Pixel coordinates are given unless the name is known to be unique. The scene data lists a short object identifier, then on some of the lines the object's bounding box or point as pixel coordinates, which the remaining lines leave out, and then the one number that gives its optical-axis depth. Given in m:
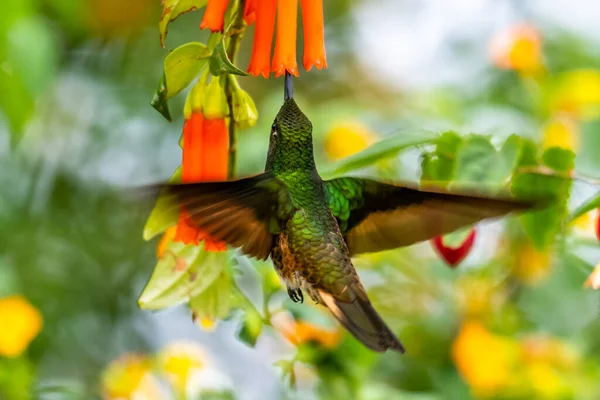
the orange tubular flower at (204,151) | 2.32
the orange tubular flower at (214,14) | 2.29
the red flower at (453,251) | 2.40
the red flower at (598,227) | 2.40
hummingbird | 2.32
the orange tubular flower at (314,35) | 2.31
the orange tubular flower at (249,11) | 2.31
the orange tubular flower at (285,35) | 2.31
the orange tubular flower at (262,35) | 2.31
